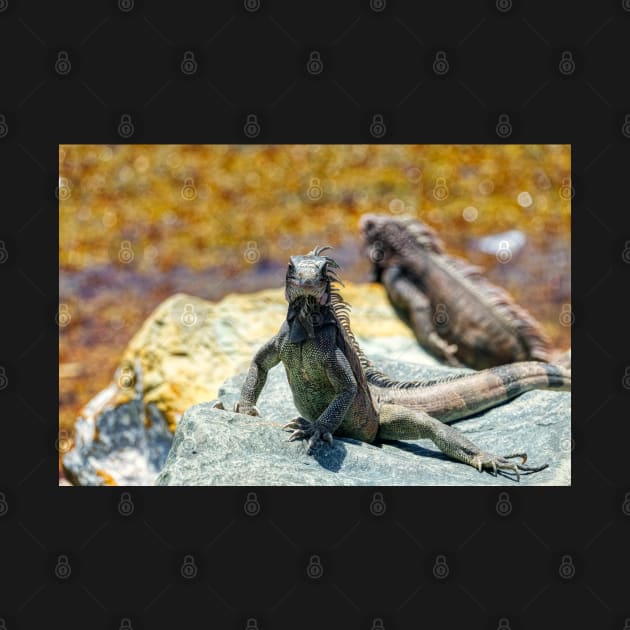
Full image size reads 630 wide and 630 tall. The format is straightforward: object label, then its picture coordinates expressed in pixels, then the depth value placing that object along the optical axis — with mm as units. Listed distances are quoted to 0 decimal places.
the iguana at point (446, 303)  13484
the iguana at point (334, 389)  7676
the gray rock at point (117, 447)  11195
